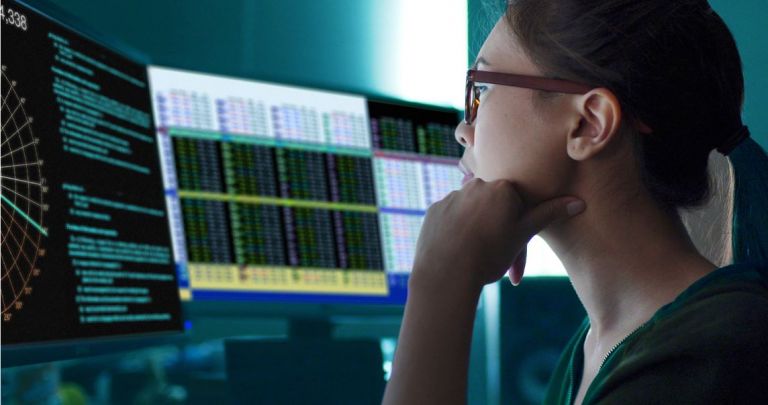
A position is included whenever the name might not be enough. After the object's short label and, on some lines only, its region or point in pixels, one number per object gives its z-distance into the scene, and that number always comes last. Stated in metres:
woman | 0.88
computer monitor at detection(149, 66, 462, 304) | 1.27
